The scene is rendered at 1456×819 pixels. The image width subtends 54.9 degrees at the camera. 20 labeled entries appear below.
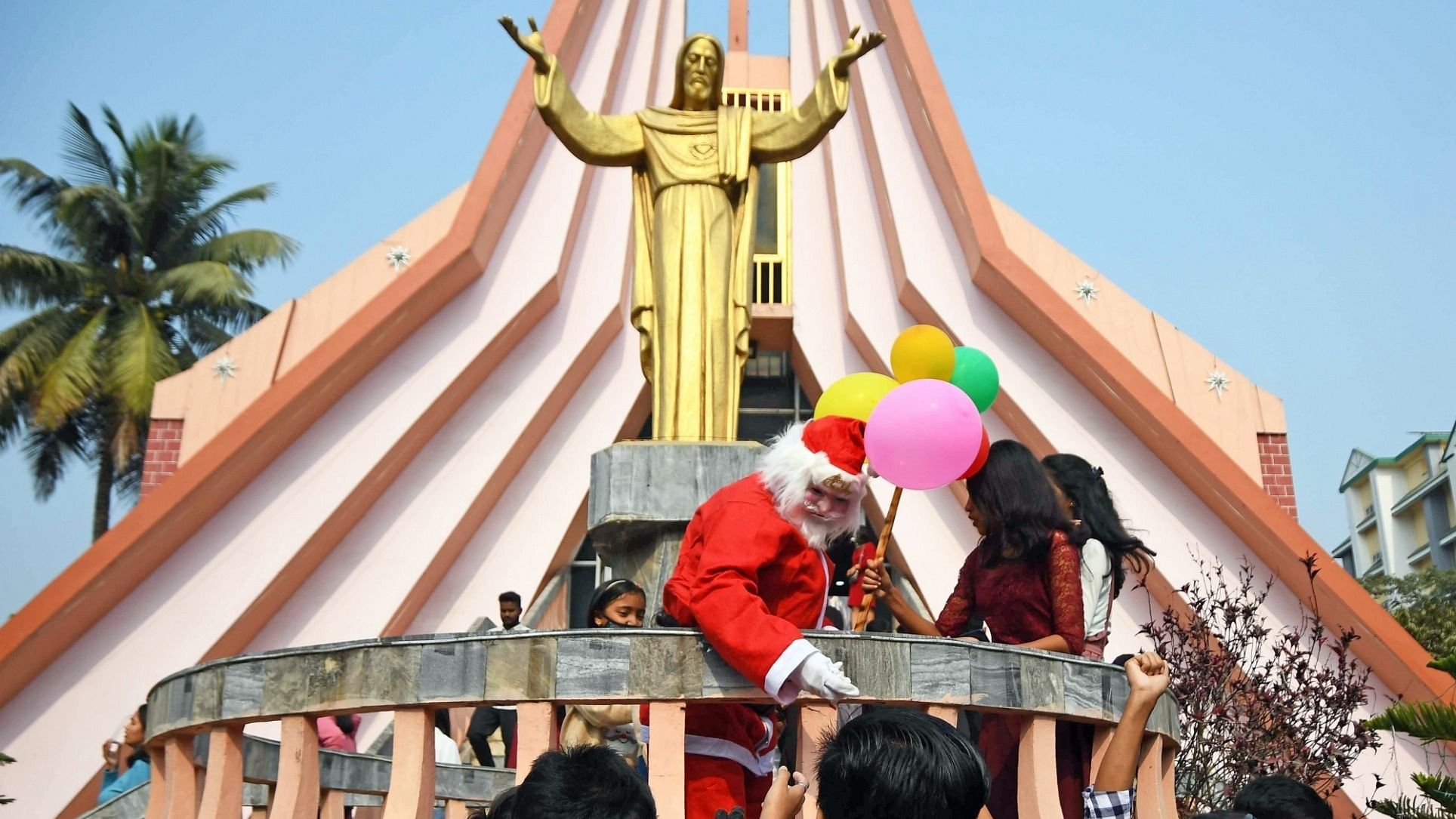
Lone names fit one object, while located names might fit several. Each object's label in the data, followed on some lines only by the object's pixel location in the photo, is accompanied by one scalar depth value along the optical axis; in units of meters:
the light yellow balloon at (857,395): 4.69
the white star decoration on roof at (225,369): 12.27
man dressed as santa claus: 3.02
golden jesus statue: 6.31
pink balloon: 3.81
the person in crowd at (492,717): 7.71
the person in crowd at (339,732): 6.71
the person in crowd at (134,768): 5.76
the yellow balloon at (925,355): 4.81
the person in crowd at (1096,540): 3.97
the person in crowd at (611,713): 4.52
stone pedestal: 5.65
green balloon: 5.00
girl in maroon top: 3.73
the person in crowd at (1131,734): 3.08
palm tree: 19.00
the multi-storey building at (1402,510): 35.84
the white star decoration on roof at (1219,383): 12.71
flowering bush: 6.66
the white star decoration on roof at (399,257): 13.07
